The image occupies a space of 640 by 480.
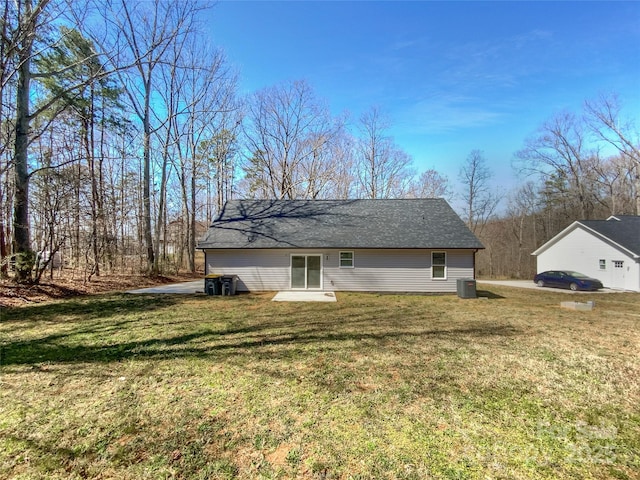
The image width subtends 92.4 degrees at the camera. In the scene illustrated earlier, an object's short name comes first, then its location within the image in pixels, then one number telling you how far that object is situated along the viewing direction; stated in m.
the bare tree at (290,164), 25.77
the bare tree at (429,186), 29.78
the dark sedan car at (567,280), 18.47
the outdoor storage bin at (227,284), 12.76
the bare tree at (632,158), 24.46
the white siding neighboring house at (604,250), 18.66
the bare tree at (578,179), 28.70
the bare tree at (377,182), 28.27
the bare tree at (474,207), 34.38
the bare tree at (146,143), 16.86
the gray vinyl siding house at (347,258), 13.67
